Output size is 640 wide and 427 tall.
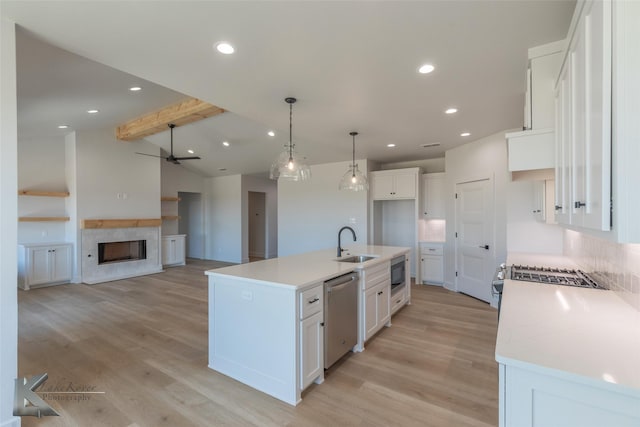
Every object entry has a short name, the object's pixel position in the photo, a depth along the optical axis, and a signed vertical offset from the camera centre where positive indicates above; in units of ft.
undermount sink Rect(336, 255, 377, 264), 11.55 -1.97
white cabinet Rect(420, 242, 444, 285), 18.84 -3.48
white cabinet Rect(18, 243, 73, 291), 17.99 -3.44
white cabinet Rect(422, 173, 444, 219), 19.34 +0.90
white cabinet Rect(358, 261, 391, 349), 9.89 -3.33
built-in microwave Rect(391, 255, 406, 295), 12.61 -2.88
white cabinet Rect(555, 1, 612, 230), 3.30 +1.20
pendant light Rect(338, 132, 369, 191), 13.35 +1.27
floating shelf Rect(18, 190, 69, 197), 18.08 +1.15
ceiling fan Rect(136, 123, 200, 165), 18.29 +3.28
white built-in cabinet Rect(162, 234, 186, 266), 25.53 -3.52
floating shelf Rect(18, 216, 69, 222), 18.31 -0.49
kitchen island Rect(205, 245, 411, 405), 7.05 -3.00
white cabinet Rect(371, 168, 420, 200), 19.19 +1.75
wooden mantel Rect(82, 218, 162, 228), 19.82 -0.89
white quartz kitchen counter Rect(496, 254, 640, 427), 2.91 -1.72
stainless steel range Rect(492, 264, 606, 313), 6.84 -1.75
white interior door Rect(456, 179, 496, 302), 14.94 -1.62
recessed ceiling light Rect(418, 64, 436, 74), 7.81 +3.84
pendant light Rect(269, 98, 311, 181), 10.26 +1.55
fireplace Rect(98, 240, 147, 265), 21.09 -3.09
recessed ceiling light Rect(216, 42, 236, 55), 6.79 +3.87
